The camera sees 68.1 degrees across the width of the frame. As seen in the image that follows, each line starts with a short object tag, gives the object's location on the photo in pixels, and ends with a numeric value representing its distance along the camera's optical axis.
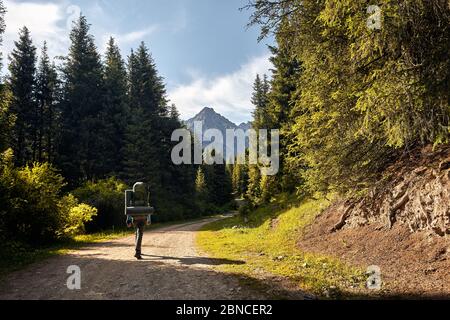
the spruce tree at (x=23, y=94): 35.59
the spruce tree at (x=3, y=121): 12.64
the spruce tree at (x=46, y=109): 38.50
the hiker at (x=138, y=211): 10.95
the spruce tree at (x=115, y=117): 40.00
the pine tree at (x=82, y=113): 38.44
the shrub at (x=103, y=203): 25.11
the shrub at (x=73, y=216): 16.81
